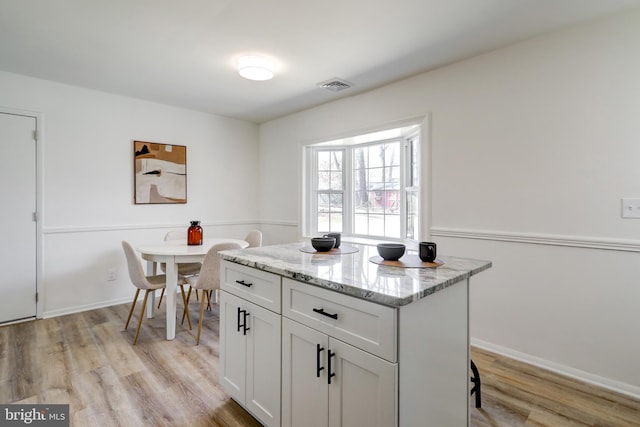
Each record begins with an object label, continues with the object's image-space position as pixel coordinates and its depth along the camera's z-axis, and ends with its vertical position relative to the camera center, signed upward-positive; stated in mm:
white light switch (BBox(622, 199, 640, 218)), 1949 +21
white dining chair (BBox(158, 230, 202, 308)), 3302 -586
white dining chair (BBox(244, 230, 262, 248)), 3730 -325
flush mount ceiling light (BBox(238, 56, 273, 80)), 2668 +1235
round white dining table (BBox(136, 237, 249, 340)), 2729 -426
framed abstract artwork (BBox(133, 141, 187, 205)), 3752 +470
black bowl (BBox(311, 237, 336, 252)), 1884 -194
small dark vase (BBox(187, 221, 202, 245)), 3195 -238
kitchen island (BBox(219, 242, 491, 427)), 1096 -523
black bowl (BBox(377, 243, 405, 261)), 1579 -201
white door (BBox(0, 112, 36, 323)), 3000 -57
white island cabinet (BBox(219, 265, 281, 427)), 1532 -676
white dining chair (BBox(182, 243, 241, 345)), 2678 -511
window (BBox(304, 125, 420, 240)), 3471 +320
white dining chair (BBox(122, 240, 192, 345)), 2676 -554
